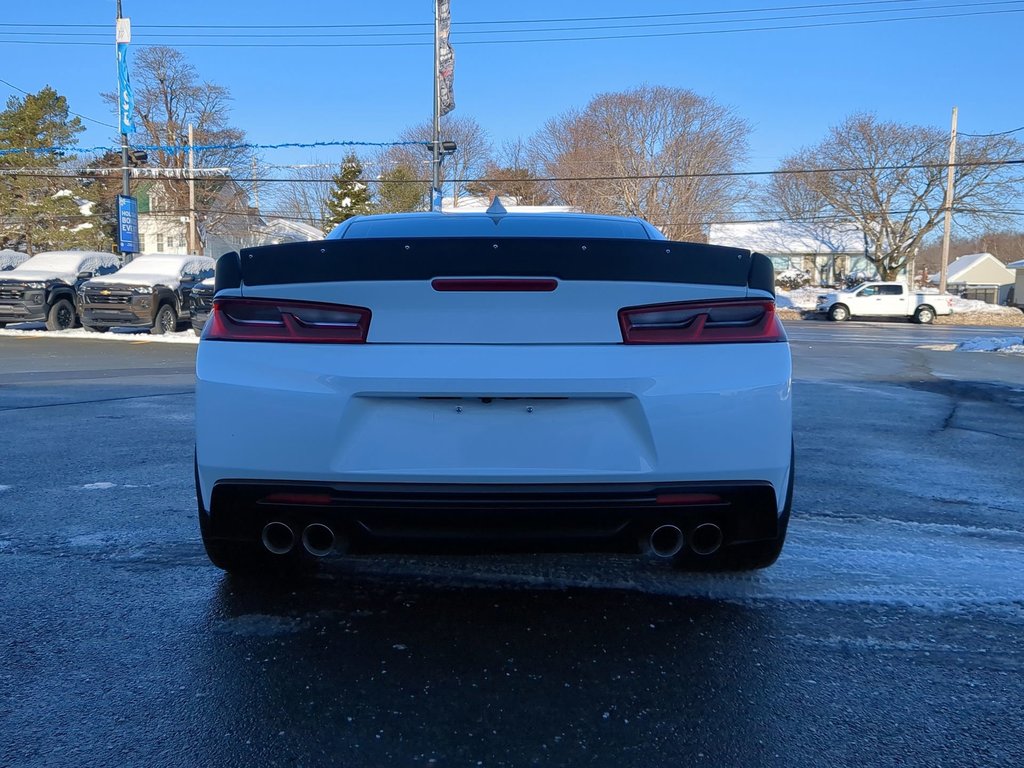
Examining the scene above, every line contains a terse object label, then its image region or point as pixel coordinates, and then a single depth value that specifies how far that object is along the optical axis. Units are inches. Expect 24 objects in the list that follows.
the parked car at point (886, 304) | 1432.1
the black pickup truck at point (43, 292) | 738.8
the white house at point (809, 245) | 2165.0
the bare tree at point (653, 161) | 1763.0
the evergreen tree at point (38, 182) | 1707.7
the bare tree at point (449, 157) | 2018.9
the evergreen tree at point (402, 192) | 1935.3
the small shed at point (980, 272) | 3380.9
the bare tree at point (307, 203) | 2244.1
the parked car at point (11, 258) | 1370.6
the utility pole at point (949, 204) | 1652.3
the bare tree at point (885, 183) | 1766.7
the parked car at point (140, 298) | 695.7
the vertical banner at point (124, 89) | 938.1
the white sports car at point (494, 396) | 100.4
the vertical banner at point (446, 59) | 1002.1
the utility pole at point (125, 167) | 933.8
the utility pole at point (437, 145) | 957.2
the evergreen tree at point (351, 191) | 1996.8
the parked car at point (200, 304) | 697.6
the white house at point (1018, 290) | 1958.7
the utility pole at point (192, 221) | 1895.9
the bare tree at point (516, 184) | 1899.6
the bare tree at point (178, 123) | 1947.6
